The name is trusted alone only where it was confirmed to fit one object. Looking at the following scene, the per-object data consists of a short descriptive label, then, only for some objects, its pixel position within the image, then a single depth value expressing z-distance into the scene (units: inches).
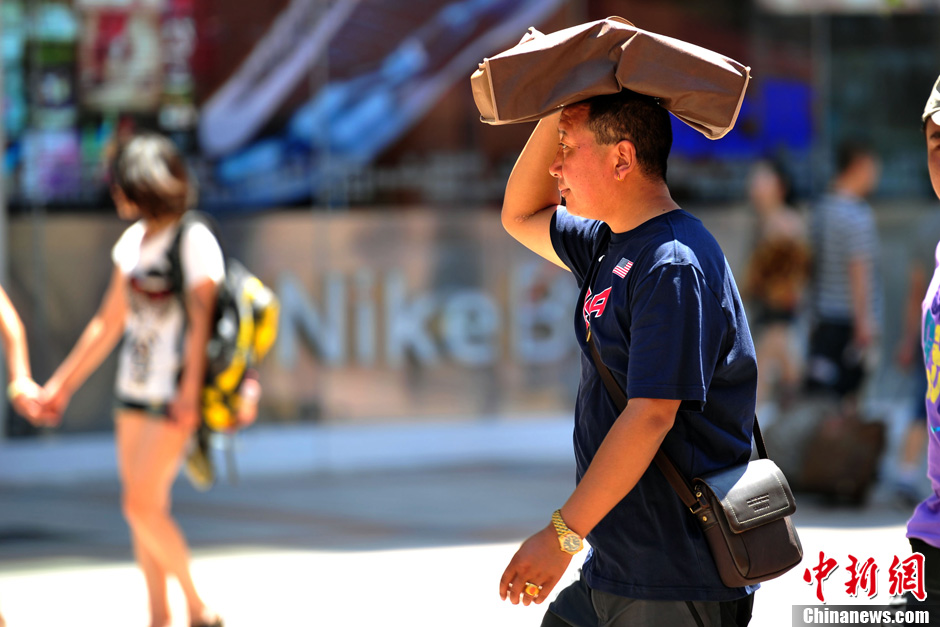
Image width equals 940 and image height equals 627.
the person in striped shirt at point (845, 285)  658.8
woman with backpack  410.9
